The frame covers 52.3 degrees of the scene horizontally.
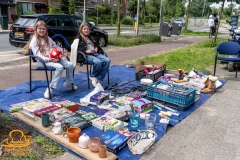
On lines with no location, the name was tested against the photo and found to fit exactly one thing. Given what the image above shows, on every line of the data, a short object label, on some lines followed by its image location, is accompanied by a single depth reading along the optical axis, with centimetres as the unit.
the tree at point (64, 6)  3075
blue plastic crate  403
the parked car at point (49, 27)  895
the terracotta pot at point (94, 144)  267
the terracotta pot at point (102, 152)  257
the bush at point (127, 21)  3631
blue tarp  323
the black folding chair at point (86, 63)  495
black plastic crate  548
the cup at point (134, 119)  344
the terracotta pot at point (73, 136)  285
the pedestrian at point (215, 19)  1712
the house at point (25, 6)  2768
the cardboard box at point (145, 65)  584
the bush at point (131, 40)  1247
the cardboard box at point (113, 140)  276
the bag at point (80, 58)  506
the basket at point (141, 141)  283
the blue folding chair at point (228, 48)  639
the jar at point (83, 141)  274
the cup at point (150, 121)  340
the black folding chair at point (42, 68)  425
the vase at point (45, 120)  318
